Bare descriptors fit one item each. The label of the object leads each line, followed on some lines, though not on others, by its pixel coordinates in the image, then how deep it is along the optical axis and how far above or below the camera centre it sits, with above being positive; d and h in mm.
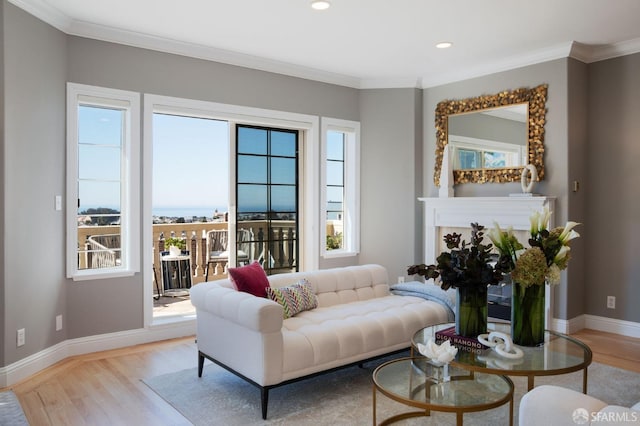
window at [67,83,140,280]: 4035 +217
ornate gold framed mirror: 4801 +745
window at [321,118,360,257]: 5895 +227
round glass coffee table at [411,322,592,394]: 2420 -794
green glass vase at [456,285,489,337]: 2861 -613
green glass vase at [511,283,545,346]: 2752 -598
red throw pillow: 3375 -510
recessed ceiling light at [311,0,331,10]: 3581 +1512
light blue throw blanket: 3928 -719
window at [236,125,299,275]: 5281 +135
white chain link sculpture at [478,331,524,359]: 2590 -750
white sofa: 2879 -802
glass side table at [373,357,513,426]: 2156 -864
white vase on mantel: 5418 +357
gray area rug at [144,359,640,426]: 2830 -1221
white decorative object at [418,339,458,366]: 2400 -718
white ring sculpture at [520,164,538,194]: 4730 +299
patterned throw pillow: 3500 -661
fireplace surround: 4695 -51
